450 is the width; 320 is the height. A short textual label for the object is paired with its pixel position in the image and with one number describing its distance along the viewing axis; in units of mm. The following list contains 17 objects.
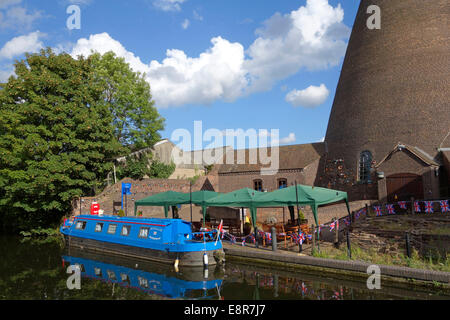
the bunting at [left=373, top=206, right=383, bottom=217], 16969
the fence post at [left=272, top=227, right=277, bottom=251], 14047
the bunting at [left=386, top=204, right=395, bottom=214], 16742
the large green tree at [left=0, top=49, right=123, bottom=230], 23062
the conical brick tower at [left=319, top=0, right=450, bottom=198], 20719
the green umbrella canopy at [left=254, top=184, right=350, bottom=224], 13984
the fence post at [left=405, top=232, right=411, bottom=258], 11585
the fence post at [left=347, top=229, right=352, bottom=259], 12305
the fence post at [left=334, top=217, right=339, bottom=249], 14483
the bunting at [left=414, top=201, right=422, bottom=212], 15916
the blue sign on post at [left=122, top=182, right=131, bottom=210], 26586
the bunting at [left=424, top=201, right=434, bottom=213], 15227
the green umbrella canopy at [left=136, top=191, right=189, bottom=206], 19058
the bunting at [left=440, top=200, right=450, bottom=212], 14571
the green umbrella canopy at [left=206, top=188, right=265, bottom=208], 15797
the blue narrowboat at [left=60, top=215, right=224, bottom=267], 13906
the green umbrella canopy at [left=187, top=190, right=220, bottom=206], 18141
